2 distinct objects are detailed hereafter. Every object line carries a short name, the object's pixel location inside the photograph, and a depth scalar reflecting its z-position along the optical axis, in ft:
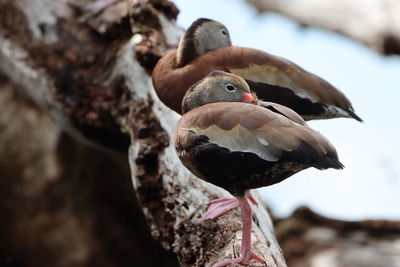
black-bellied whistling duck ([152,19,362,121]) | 33.08
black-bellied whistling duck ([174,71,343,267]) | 23.89
